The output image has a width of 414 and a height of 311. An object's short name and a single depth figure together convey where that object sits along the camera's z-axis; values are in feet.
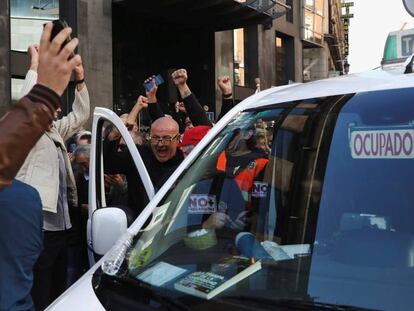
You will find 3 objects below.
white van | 5.61
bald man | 13.19
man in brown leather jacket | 5.16
